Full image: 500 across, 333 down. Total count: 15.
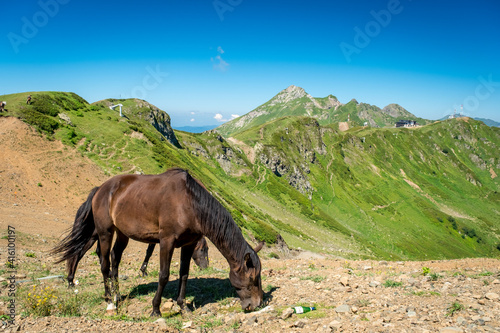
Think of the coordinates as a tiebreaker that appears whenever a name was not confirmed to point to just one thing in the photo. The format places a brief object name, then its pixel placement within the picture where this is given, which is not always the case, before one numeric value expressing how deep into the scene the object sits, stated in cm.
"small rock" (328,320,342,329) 645
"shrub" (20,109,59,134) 3453
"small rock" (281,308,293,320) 734
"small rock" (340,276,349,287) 970
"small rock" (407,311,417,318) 655
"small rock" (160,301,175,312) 831
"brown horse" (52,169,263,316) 792
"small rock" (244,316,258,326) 718
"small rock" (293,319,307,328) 679
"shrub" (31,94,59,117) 3891
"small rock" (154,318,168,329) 666
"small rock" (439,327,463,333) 559
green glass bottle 765
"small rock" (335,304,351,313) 743
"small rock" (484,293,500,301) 714
